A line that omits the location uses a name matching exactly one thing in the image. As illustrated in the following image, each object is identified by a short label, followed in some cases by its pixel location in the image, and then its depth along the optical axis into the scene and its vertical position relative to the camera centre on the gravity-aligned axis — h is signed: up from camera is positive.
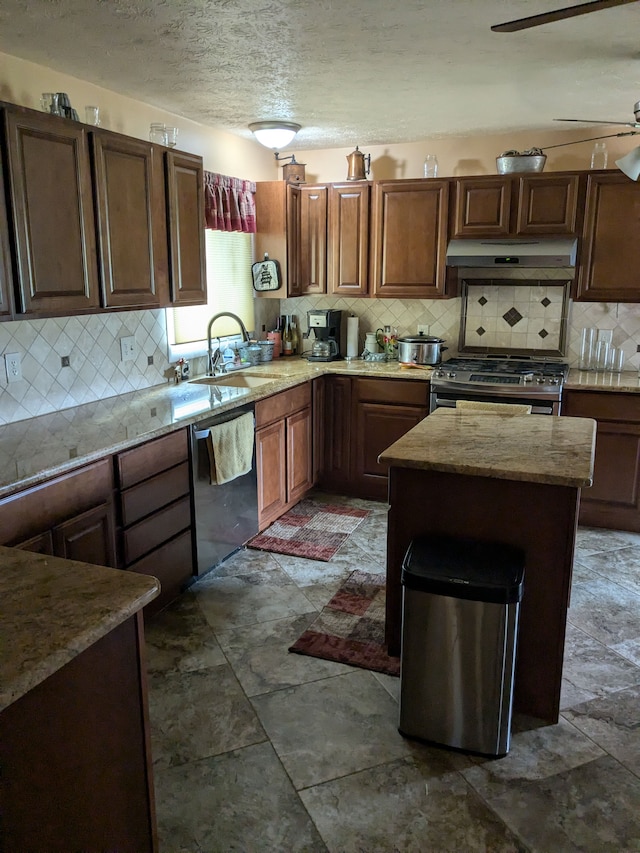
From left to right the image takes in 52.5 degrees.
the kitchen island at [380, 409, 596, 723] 2.26 -0.78
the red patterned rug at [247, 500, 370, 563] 3.86 -1.50
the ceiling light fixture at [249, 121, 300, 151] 4.10 +0.99
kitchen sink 4.18 -0.58
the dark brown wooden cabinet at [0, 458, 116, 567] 2.20 -0.81
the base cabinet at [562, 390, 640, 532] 3.99 -1.00
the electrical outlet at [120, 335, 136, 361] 3.58 -0.32
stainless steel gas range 4.05 -0.58
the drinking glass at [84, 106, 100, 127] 2.97 +0.78
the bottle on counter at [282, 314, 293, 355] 5.20 -0.38
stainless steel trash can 2.07 -1.13
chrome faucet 4.11 -0.43
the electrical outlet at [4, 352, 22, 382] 2.87 -0.34
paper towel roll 4.99 -0.35
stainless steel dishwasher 3.26 -1.17
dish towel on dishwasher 3.33 -0.82
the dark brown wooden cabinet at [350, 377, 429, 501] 4.44 -0.88
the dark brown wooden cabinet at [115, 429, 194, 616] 2.76 -1.00
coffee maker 4.93 -0.32
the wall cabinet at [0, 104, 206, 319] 2.46 +0.32
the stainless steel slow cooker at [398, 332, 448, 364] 4.61 -0.41
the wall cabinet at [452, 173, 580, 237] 4.14 +0.55
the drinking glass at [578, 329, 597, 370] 4.54 -0.38
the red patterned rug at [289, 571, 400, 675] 2.75 -1.52
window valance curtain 4.23 +0.58
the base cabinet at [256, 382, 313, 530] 3.92 -1.01
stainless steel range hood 4.09 +0.25
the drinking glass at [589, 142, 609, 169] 4.12 +0.85
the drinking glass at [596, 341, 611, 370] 4.50 -0.43
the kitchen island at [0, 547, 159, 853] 1.13 -0.79
